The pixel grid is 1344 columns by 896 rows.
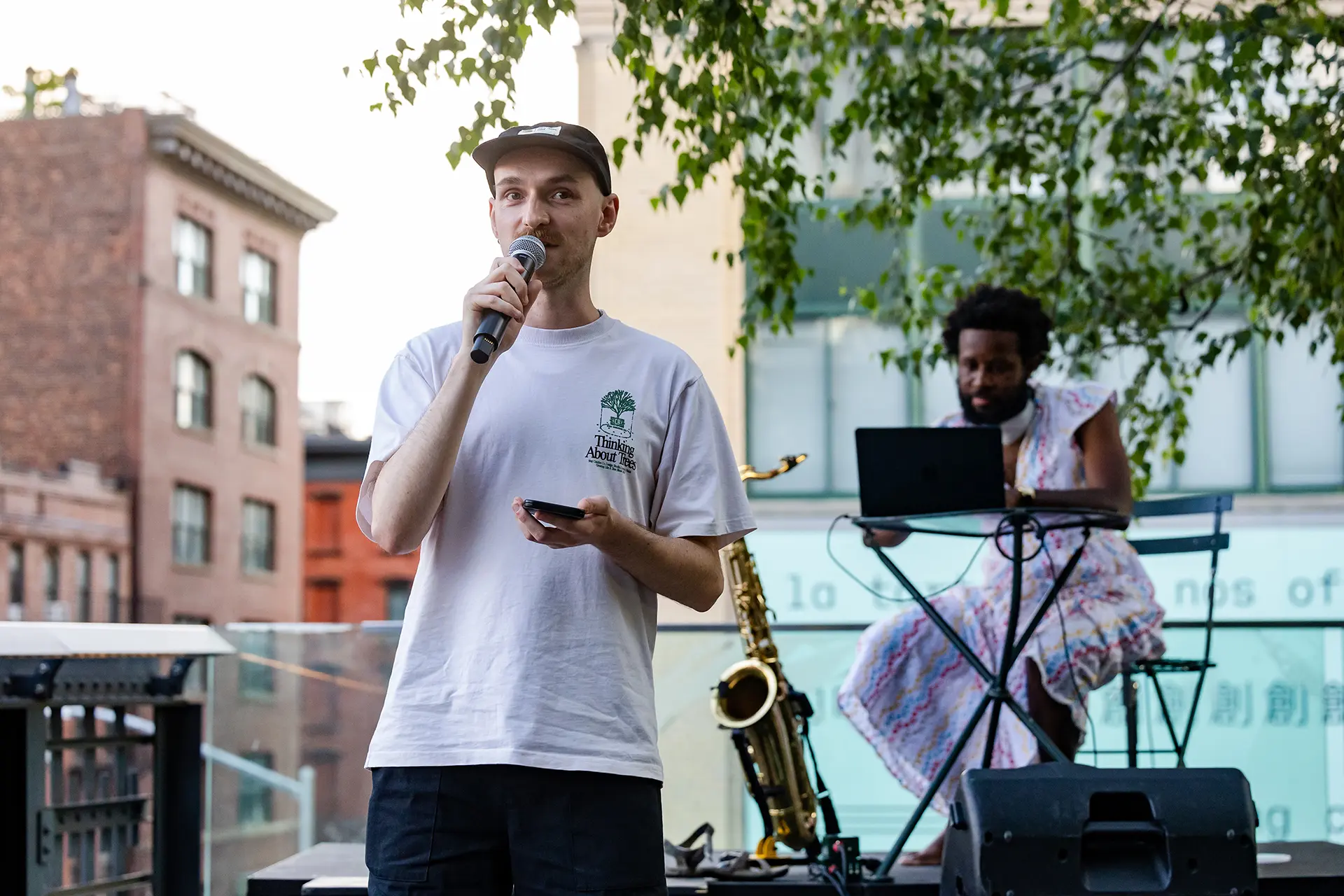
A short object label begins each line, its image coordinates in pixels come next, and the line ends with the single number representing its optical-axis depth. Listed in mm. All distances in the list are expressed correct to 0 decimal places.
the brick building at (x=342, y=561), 49875
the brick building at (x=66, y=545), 32688
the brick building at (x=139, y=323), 35375
